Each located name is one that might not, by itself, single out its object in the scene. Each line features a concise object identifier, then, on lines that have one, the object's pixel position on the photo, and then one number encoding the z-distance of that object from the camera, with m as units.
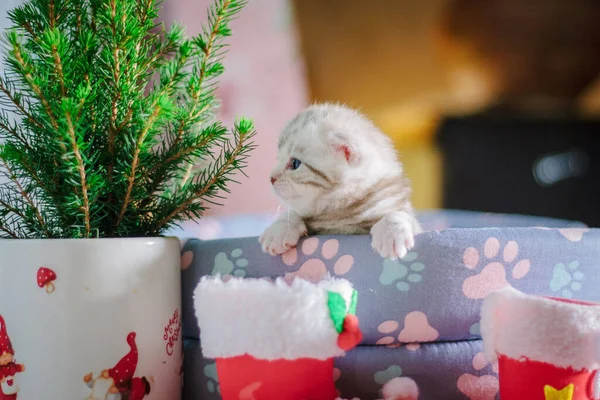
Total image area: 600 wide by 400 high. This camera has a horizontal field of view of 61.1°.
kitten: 0.77
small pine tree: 0.54
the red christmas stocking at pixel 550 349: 0.50
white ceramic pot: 0.55
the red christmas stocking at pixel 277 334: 0.50
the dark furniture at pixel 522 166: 2.33
